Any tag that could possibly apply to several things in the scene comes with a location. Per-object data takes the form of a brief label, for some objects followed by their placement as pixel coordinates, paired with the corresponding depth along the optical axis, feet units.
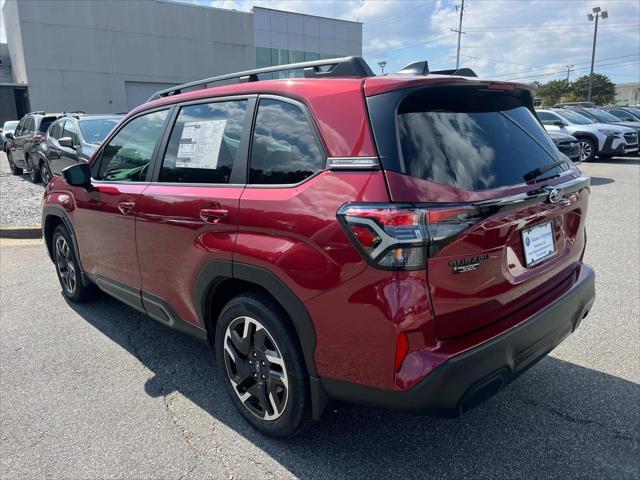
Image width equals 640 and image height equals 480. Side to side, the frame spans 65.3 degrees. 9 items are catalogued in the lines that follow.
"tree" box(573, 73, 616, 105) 218.18
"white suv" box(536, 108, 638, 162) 50.21
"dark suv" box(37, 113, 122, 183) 30.40
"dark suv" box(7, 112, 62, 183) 40.96
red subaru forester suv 6.67
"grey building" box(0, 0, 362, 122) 115.85
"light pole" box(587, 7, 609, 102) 151.64
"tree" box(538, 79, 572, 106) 239.91
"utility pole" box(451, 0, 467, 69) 187.42
